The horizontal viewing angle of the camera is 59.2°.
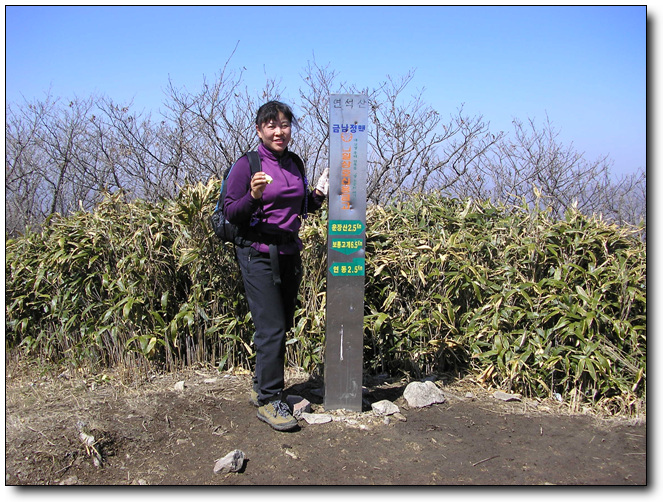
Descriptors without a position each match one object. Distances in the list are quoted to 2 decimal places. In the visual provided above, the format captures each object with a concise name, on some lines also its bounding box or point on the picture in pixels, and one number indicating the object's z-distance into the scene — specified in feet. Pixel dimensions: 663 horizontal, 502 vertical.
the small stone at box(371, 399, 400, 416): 11.88
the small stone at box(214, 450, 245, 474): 9.48
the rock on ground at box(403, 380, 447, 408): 12.34
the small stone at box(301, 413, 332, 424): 11.40
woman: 10.85
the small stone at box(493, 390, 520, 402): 12.59
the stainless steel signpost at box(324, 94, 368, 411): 11.09
